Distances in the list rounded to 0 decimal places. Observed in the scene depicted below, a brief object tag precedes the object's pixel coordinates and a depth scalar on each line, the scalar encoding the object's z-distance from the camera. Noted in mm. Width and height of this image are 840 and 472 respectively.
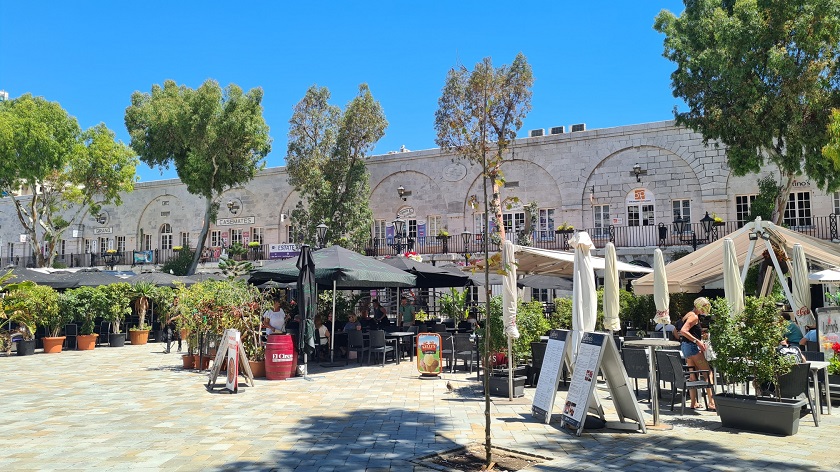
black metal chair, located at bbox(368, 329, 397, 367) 13055
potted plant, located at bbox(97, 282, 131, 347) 17547
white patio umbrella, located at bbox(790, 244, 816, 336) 10305
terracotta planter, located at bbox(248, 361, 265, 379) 11383
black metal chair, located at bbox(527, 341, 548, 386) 9227
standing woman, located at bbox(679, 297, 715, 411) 8320
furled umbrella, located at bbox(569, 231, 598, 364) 7965
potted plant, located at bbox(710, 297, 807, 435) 6559
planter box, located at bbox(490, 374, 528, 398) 8844
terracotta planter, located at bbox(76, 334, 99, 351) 17484
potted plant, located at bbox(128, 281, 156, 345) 18609
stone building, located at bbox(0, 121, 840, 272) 24281
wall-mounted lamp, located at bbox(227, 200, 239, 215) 33844
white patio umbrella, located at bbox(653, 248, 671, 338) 10466
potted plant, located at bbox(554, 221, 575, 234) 25406
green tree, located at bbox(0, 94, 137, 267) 25844
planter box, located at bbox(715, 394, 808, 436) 6480
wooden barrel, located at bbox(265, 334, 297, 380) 11000
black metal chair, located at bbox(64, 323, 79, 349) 17750
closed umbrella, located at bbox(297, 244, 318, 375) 11367
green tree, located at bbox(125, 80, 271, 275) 29500
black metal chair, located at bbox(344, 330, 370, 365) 12961
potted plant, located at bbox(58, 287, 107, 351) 16703
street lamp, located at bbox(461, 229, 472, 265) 26503
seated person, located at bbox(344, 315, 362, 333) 14117
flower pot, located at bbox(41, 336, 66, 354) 16500
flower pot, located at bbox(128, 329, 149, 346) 19384
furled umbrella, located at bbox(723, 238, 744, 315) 9578
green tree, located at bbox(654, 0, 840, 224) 17500
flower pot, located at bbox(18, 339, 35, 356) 15945
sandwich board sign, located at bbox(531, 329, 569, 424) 7168
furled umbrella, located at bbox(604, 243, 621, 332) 8461
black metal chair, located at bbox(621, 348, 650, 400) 8094
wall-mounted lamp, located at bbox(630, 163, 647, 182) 25312
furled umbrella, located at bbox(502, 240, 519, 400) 8594
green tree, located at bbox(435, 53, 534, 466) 5926
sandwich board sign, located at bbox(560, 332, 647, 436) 6629
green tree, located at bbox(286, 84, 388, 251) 27797
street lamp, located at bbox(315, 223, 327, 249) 17575
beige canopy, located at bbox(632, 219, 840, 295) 11242
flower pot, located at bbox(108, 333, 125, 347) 18484
